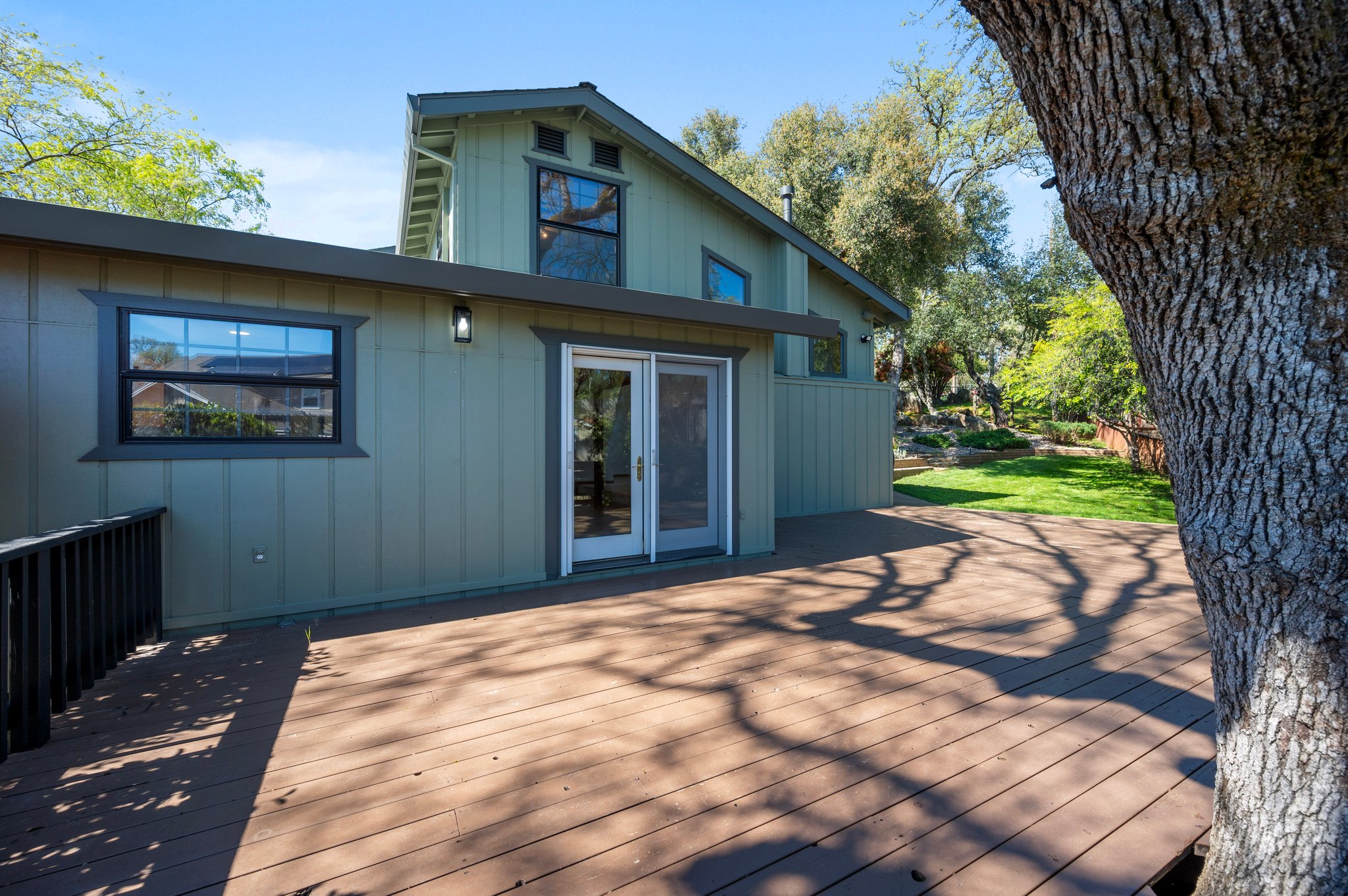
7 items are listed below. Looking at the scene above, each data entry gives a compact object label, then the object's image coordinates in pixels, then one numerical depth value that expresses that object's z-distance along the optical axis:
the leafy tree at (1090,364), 10.47
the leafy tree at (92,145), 12.71
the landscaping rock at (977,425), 20.74
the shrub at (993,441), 16.44
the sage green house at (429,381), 3.57
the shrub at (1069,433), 18.28
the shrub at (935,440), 16.38
